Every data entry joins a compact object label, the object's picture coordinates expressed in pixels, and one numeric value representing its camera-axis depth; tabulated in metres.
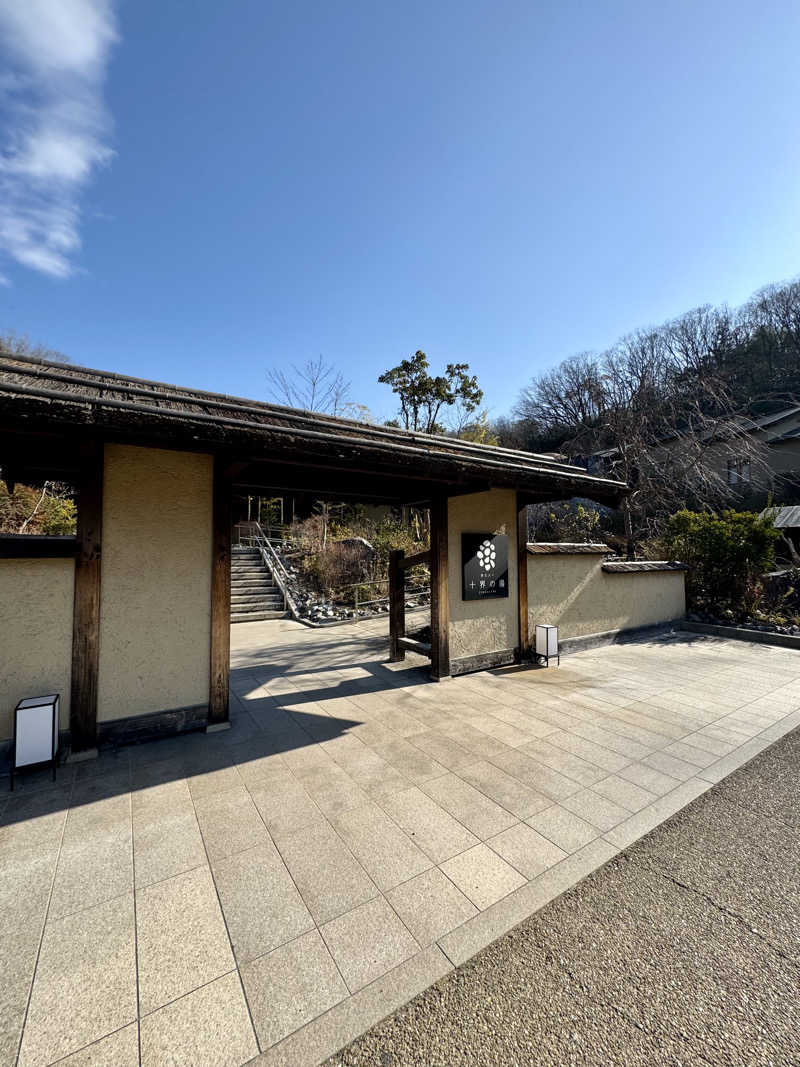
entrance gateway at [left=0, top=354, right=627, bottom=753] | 3.33
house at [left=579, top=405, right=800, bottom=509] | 18.55
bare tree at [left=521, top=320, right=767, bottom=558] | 12.20
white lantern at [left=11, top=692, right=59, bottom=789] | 3.19
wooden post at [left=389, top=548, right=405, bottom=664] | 6.86
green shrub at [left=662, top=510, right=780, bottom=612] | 8.86
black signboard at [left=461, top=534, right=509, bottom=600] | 6.04
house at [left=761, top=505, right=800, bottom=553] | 12.03
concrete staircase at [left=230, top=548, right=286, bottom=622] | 11.26
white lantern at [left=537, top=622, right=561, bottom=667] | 6.38
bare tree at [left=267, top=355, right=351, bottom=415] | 16.31
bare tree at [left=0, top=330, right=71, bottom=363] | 16.51
